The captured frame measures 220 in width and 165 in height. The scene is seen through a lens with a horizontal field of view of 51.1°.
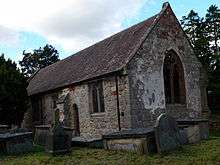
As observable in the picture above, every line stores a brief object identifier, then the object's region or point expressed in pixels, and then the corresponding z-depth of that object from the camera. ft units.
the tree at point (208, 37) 84.65
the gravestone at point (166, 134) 27.21
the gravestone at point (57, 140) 29.79
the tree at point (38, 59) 120.18
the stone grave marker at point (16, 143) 31.66
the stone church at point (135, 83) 40.34
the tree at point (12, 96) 47.79
